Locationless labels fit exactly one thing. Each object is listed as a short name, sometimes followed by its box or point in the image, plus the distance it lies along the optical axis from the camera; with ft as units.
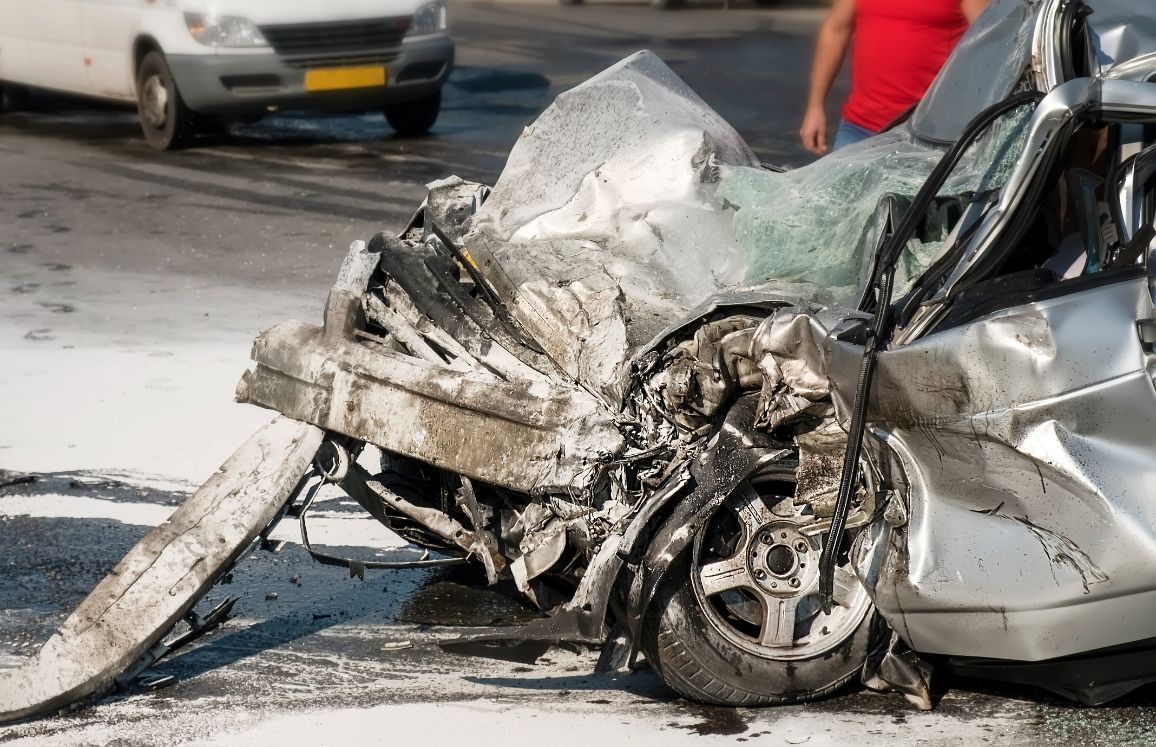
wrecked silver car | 23.27
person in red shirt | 41.86
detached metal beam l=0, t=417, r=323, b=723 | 26.94
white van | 79.15
